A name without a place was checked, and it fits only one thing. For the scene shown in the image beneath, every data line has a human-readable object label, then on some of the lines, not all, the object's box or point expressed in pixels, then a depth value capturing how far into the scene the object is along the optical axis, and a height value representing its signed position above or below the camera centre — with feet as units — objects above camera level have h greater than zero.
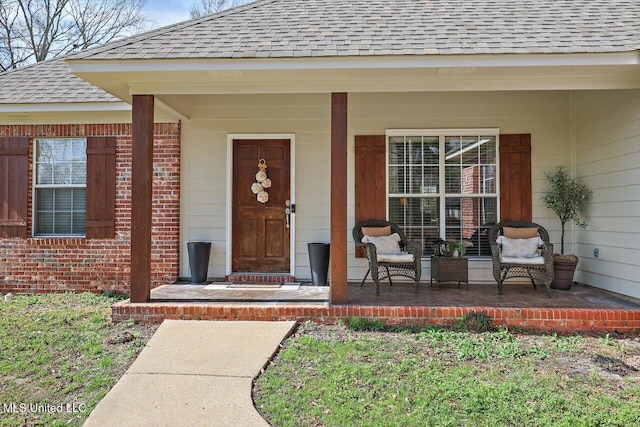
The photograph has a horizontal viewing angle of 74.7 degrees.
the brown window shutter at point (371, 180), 18.79 +1.62
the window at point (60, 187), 19.60 +1.36
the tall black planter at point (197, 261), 18.38 -1.98
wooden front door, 19.31 +0.14
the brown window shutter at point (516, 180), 18.43 +1.60
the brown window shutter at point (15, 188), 19.31 +1.27
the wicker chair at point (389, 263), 15.87 -1.58
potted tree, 16.72 +0.48
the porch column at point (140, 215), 14.49 +0.03
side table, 17.07 -2.15
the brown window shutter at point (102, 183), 19.21 +1.50
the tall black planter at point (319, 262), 18.07 -1.99
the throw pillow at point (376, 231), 17.87 -0.63
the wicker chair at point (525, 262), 15.52 -1.68
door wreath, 19.06 +1.42
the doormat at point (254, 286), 17.31 -2.96
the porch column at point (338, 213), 14.15 +0.11
